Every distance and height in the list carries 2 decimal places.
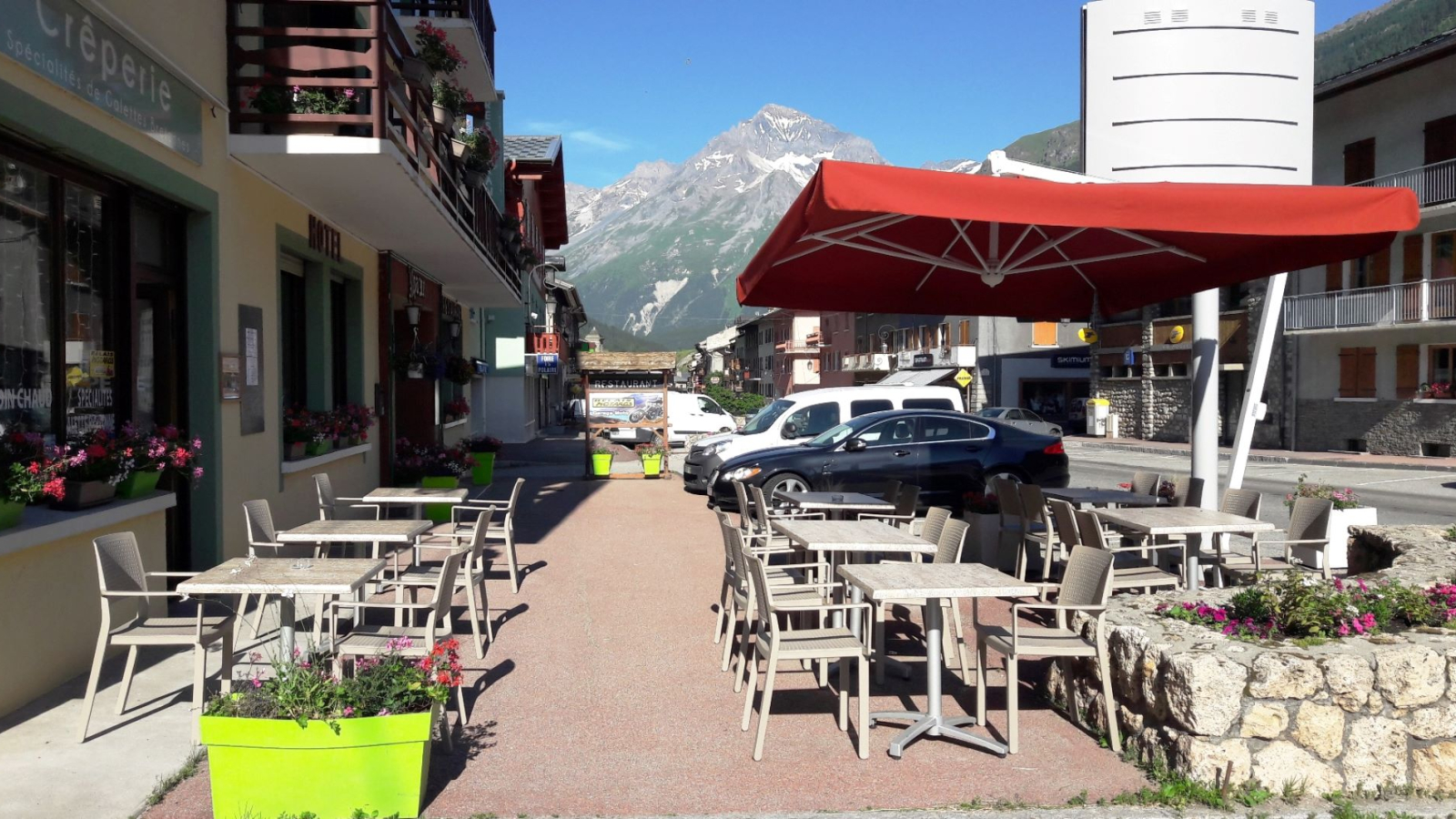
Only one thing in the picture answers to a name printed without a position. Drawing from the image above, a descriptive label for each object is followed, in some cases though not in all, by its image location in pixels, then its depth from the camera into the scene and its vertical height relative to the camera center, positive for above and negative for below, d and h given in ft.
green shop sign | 17.38 +6.03
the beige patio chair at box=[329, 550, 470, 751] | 16.12 -4.00
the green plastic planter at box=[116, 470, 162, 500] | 20.74 -1.94
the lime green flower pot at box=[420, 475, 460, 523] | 40.75 -4.40
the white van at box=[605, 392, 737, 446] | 108.88 -3.65
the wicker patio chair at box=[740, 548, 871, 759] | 15.72 -4.04
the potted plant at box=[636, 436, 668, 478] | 65.10 -4.51
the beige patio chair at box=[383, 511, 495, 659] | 21.15 -3.99
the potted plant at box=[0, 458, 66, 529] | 16.78 -1.62
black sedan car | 43.34 -3.22
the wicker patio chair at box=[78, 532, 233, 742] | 16.17 -3.88
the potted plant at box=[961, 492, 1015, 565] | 30.17 -4.48
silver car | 104.68 -3.81
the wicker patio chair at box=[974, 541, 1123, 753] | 15.81 -4.00
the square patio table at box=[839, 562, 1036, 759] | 15.56 -3.10
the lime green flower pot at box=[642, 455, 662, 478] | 65.05 -4.94
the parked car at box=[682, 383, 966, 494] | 51.52 -1.53
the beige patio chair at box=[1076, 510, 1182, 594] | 22.34 -4.19
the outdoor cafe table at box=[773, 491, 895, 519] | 28.63 -3.31
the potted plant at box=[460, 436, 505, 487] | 56.24 -4.04
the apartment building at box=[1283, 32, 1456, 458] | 86.84 +7.37
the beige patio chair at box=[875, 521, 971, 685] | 19.42 -4.26
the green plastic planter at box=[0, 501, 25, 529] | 16.61 -1.99
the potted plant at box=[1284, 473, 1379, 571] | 28.89 -3.88
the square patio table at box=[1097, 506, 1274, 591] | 22.41 -3.08
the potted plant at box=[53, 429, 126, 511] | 18.90 -1.49
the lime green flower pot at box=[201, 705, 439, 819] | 12.47 -4.51
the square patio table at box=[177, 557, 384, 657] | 15.55 -2.95
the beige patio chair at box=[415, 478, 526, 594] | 27.63 -4.06
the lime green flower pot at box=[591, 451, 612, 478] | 64.69 -4.88
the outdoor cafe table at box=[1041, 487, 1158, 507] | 28.60 -3.20
